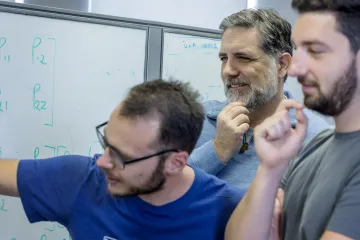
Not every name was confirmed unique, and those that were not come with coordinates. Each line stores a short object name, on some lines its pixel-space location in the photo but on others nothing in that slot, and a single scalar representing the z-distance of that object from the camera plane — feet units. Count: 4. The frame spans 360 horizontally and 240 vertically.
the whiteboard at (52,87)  7.44
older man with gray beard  6.37
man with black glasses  5.41
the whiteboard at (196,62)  8.44
